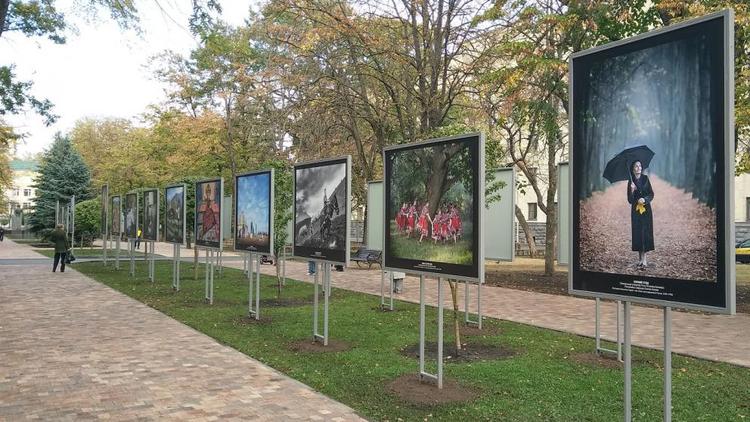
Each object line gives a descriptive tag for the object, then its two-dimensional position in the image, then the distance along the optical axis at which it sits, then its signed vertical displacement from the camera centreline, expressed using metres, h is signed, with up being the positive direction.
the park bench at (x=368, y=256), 23.56 -1.22
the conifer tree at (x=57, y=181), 48.47 +3.31
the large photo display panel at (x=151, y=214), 17.88 +0.26
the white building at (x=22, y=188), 111.94 +6.35
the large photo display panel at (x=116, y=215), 22.70 +0.29
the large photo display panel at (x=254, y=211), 10.99 +0.23
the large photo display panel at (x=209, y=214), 13.30 +0.22
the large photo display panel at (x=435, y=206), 6.35 +0.22
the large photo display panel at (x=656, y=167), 3.71 +0.39
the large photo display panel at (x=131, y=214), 20.36 +0.28
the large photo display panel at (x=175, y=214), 15.69 +0.24
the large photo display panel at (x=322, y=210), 8.73 +0.22
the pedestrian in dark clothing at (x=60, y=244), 21.98 -0.78
